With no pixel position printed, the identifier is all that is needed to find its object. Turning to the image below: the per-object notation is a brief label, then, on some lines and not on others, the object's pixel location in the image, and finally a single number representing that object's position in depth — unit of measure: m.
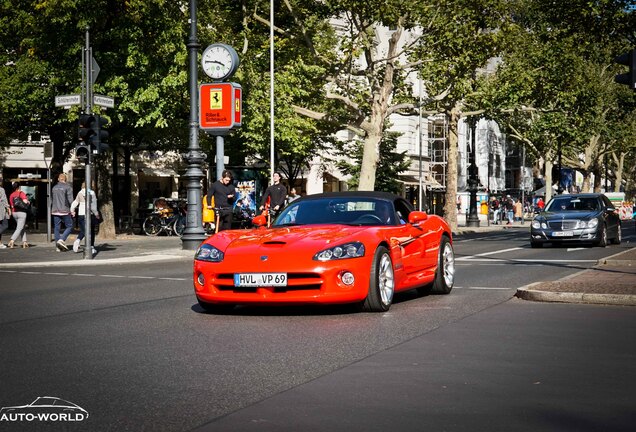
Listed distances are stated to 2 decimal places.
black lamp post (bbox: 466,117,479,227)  51.87
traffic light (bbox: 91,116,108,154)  22.05
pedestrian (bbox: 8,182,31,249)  27.16
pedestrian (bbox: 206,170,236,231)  24.41
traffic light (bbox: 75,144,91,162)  21.72
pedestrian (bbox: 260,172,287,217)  26.02
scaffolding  81.56
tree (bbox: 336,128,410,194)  57.19
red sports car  10.48
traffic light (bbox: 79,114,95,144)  21.95
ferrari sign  26.78
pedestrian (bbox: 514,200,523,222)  70.38
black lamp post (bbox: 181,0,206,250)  25.14
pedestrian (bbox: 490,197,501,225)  68.89
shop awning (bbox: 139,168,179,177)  58.25
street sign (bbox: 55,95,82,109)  21.70
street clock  27.11
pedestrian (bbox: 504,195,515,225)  64.27
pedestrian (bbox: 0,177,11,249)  25.98
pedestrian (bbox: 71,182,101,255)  23.88
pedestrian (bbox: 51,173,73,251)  25.58
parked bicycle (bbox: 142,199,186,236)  38.00
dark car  26.89
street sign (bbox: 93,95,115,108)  21.80
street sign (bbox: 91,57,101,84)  22.26
